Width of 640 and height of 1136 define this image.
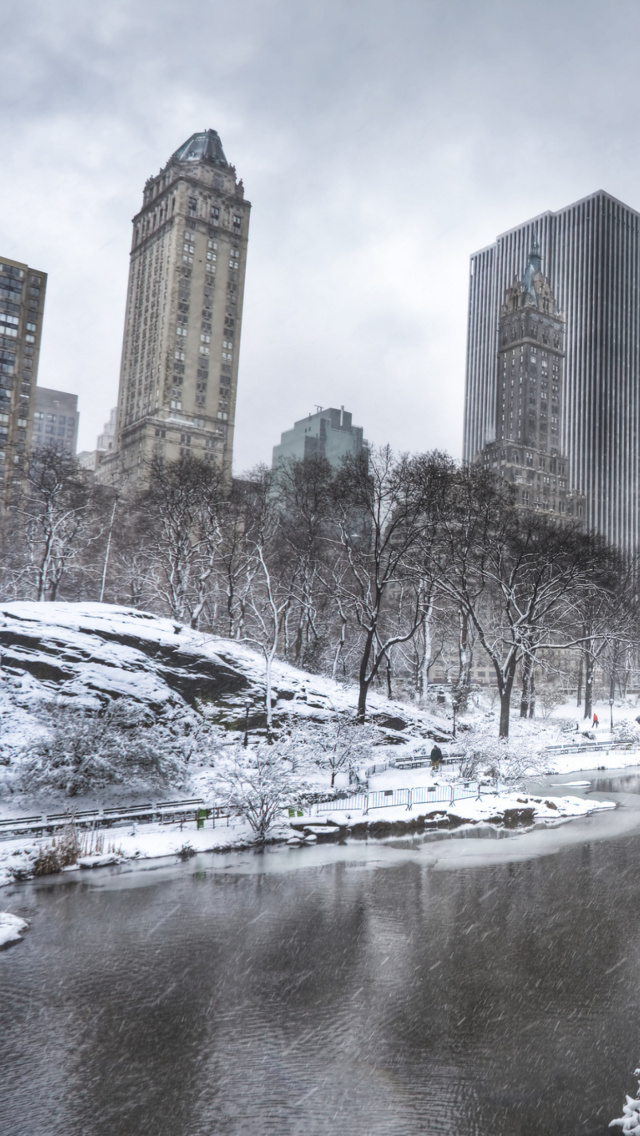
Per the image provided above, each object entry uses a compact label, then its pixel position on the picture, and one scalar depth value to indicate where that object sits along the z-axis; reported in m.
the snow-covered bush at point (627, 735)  50.09
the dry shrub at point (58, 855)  19.27
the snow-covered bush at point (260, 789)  22.75
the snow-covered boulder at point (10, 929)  14.58
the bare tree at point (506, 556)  41.62
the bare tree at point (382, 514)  38.12
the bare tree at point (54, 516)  47.50
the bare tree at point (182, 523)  46.81
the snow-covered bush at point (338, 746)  29.27
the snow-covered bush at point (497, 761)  31.56
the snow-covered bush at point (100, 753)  22.89
